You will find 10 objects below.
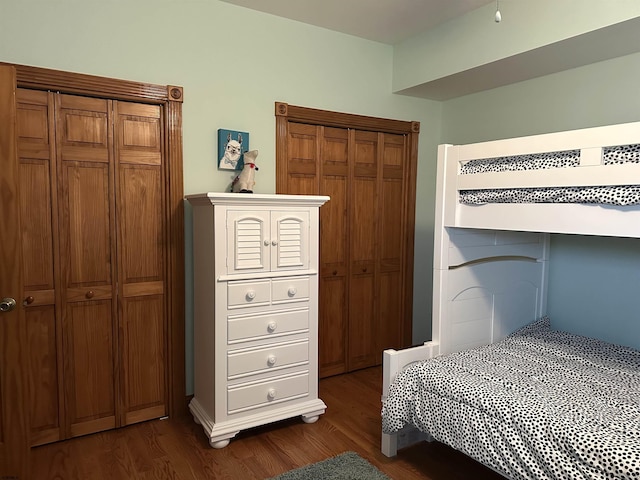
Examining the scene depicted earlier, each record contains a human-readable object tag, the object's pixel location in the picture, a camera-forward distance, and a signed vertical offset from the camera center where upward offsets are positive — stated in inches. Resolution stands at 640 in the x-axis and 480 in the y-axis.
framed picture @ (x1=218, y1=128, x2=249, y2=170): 112.4 +15.0
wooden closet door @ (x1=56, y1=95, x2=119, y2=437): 98.7 -11.4
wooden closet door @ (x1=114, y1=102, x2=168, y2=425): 104.2 -11.9
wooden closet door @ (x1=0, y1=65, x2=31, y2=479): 77.3 -19.0
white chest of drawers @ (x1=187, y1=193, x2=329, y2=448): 97.6 -22.2
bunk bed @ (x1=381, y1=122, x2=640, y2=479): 70.2 -29.6
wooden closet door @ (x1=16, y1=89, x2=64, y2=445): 94.3 -11.1
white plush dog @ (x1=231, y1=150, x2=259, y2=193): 108.0 +8.1
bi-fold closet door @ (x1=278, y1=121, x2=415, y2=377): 130.8 -6.2
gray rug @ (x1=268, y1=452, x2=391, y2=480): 88.4 -50.4
